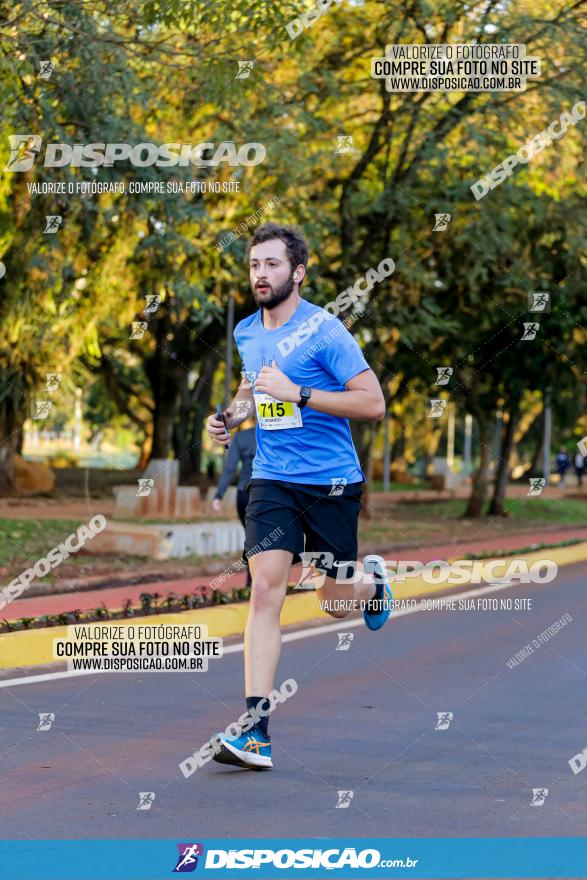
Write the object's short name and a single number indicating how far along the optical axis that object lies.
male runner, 6.38
